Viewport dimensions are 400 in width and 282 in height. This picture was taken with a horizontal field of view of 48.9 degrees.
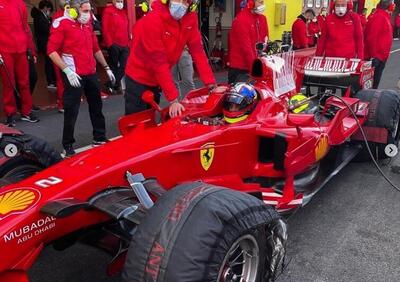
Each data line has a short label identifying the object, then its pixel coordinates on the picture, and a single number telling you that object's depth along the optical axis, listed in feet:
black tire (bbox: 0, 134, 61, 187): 10.21
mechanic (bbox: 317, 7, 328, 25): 48.16
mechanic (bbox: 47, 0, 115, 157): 16.65
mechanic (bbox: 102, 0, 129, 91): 28.48
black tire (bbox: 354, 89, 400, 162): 15.85
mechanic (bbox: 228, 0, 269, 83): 20.47
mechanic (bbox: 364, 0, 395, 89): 24.40
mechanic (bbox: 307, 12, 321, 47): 47.03
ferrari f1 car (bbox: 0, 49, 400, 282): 6.60
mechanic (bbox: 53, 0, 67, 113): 24.64
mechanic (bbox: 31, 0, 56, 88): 29.17
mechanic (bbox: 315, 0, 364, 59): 21.65
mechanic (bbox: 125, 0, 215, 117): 12.34
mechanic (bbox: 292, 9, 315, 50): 41.88
